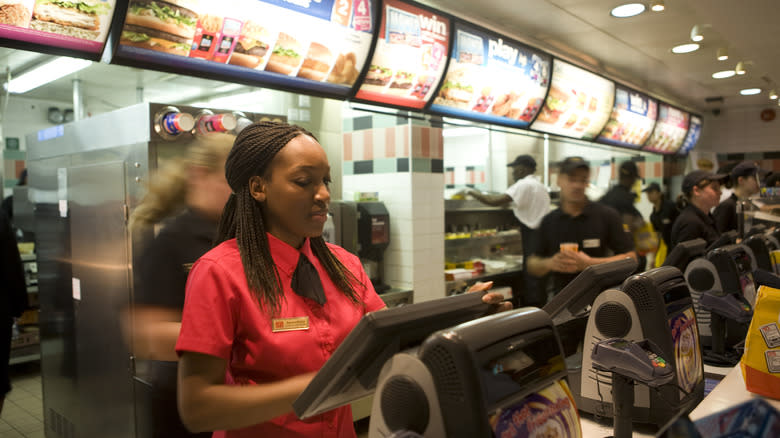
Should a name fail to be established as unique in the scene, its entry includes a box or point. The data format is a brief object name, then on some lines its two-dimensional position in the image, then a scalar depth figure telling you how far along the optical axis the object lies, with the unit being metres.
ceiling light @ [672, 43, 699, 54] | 5.54
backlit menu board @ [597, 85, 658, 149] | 6.58
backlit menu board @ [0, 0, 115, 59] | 2.14
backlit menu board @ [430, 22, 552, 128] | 4.22
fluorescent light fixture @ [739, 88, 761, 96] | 8.31
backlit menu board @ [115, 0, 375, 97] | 2.51
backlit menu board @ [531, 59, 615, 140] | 5.36
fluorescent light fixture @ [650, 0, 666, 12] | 3.98
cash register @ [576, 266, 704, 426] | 1.52
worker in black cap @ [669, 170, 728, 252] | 3.80
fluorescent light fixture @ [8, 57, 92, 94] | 5.67
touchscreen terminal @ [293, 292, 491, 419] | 0.88
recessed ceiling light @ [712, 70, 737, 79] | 6.63
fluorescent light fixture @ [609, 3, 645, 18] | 4.34
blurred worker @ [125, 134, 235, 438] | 1.92
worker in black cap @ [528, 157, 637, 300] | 3.37
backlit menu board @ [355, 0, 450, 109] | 3.64
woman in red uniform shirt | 1.10
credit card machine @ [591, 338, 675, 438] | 1.34
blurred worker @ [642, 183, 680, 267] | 6.16
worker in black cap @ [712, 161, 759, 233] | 4.93
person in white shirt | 5.09
